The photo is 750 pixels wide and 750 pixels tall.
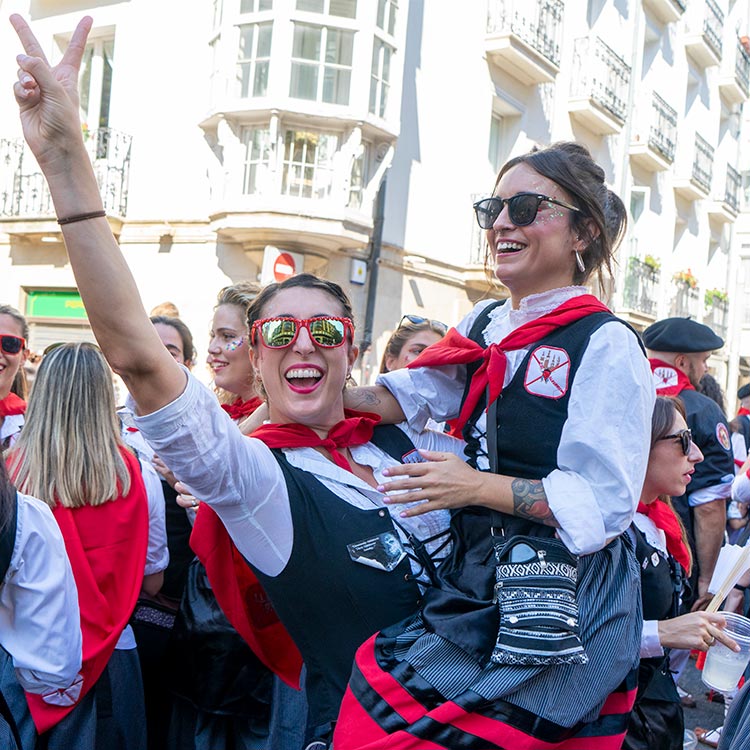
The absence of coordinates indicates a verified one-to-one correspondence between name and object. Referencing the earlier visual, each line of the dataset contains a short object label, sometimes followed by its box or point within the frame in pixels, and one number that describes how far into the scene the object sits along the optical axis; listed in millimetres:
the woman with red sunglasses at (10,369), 4199
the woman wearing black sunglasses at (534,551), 1710
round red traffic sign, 11422
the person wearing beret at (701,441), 5016
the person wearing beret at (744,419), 7193
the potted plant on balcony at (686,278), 20355
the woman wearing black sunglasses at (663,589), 2418
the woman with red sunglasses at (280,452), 1504
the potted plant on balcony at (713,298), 22797
